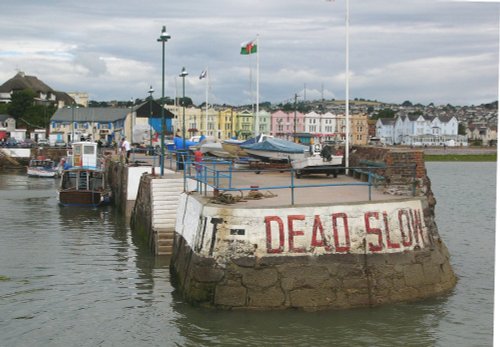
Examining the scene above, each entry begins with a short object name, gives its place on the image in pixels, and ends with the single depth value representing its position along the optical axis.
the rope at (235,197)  16.97
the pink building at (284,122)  149.88
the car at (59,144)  93.56
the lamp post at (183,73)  38.38
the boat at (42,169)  66.69
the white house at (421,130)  183.25
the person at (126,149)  41.75
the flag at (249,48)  39.06
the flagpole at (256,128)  38.36
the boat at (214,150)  35.92
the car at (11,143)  90.06
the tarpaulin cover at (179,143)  44.43
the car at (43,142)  96.85
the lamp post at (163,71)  27.55
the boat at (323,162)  24.30
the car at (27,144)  91.36
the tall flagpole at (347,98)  23.88
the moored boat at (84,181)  39.88
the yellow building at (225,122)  139.62
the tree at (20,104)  136.88
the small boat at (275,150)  31.96
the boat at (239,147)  35.25
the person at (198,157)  27.25
